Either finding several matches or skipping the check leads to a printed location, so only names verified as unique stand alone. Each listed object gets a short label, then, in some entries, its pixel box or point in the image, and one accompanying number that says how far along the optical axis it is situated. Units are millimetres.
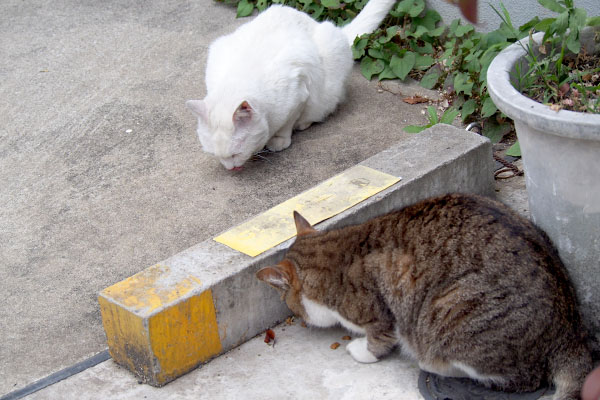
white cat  4371
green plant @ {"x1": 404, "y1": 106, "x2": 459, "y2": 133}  4219
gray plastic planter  2598
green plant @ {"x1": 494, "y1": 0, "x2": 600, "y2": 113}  3014
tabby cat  2584
